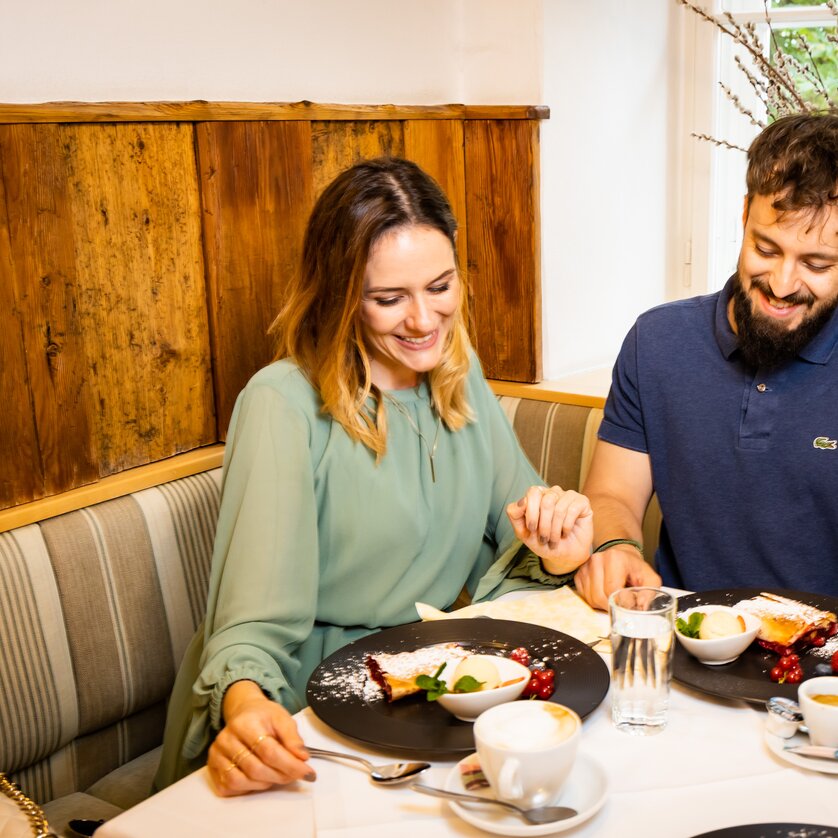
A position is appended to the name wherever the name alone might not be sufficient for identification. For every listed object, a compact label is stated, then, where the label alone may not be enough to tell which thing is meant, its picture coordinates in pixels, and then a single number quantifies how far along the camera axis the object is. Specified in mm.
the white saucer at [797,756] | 989
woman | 1471
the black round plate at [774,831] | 880
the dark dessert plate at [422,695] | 1065
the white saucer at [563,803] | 904
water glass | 1086
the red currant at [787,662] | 1150
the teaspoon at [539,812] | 911
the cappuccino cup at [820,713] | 996
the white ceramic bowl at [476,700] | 1082
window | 2516
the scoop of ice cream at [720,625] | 1197
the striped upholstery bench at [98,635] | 1615
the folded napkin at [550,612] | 1355
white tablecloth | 941
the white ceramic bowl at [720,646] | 1173
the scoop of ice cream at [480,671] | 1114
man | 1566
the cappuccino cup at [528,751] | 901
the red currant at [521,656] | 1187
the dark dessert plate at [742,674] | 1125
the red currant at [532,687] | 1123
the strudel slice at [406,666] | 1139
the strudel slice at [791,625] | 1206
